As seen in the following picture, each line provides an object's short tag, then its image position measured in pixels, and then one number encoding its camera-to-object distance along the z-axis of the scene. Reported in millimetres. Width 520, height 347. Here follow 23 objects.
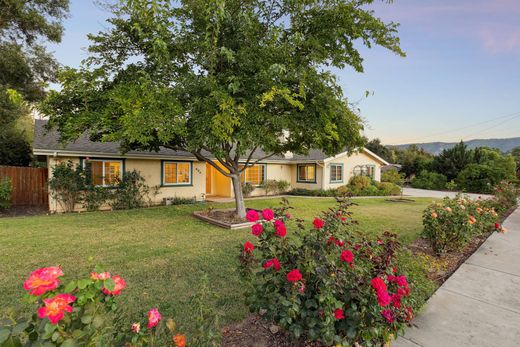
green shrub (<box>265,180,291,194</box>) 17531
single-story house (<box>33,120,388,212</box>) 10875
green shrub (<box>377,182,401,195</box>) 19398
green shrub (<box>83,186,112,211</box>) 10539
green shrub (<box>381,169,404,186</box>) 22497
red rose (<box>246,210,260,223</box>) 2451
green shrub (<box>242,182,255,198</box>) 16109
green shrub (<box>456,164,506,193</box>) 21312
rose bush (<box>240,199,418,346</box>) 2080
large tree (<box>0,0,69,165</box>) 12523
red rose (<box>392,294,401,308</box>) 2083
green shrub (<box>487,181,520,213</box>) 9188
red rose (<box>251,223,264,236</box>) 2402
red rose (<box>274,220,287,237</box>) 2422
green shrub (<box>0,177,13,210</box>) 9891
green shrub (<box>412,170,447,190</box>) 25039
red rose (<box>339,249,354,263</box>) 2200
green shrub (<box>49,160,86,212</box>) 9961
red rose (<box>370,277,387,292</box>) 1952
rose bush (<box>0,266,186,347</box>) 1242
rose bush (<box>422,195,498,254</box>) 4848
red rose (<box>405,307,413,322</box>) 2350
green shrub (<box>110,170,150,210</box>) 11273
